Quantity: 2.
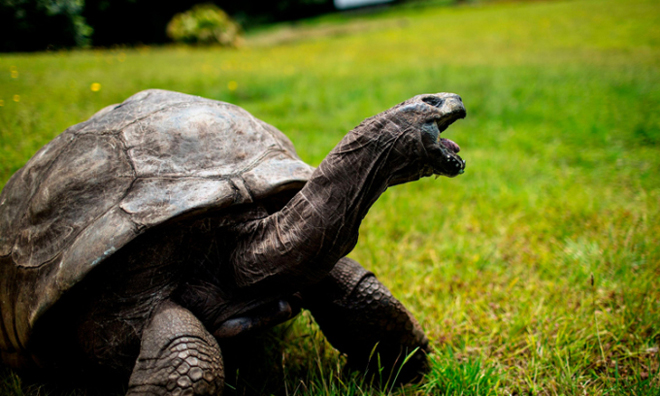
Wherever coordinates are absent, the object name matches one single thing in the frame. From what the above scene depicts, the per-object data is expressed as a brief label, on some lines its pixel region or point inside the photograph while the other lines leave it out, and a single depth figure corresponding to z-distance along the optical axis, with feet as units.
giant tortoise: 5.02
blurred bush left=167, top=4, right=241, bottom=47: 43.42
